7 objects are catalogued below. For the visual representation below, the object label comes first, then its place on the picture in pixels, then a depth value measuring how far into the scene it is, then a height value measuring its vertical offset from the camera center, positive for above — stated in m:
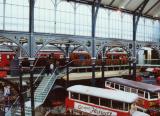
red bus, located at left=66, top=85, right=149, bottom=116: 18.69 -3.48
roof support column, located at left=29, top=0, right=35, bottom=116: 22.72 +2.47
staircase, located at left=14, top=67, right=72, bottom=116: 20.20 -3.02
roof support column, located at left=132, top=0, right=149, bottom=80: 33.05 +4.88
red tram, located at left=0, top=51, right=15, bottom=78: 31.56 -0.25
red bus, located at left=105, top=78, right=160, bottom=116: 21.88 -3.23
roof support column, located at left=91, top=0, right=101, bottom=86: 28.10 +3.66
